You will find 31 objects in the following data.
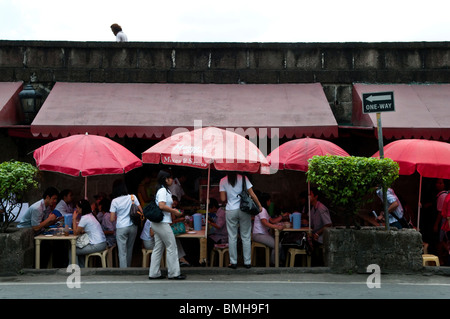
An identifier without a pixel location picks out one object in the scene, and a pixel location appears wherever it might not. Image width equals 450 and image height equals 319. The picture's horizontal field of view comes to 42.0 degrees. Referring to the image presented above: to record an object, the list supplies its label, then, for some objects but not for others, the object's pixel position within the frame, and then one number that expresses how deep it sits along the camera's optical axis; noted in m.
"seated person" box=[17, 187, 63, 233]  9.81
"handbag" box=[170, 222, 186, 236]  9.70
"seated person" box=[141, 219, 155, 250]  9.90
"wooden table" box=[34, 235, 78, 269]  9.55
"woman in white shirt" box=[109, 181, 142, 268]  9.86
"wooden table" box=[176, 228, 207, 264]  9.93
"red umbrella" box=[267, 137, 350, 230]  10.15
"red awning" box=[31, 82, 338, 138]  12.33
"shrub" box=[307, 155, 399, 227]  8.88
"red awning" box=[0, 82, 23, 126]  12.60
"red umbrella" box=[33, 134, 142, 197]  9.61
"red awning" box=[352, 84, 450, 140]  12.36
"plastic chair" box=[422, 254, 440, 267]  9.72
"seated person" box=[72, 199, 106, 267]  9.70
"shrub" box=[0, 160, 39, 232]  8.95
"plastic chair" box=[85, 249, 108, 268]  9.82
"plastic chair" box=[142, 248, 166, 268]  9.91
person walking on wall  15.01
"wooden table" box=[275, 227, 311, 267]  10.05
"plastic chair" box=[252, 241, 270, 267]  10.26
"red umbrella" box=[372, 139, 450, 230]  9.80
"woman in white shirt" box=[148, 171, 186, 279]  8.69
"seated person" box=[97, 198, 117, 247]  10.56
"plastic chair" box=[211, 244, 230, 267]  10.29
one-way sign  9.25
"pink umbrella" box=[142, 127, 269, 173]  9.15
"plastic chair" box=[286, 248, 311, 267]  10.12
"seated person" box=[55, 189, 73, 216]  11.17
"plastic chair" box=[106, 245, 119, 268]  10.20
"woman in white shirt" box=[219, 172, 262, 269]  9.49
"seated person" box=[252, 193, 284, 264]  10.20
